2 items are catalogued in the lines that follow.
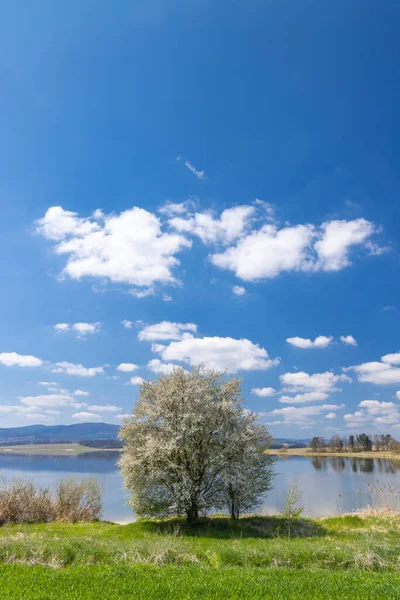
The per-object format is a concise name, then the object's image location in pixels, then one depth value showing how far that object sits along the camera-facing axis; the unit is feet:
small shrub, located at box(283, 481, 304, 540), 64.28
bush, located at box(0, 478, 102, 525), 79.66
